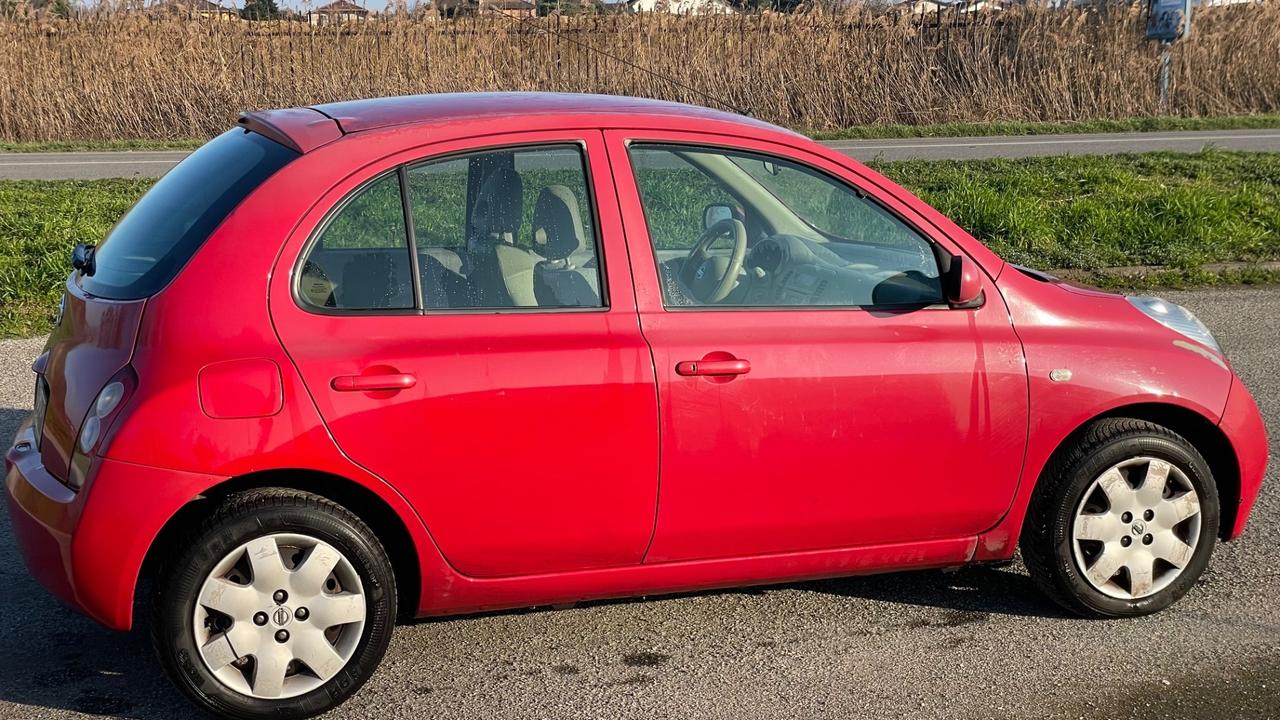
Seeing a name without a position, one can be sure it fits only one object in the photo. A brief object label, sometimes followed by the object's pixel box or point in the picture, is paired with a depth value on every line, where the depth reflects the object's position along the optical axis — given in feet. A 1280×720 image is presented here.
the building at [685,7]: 74.33
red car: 11.64
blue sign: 71.56
